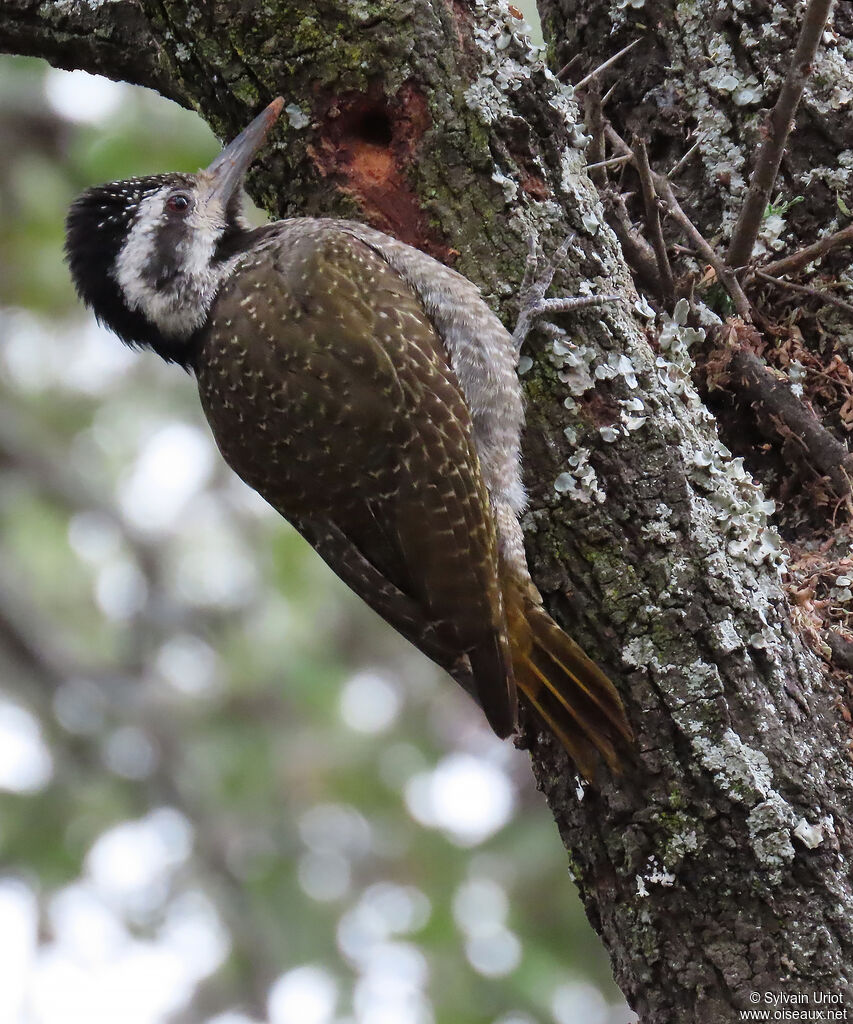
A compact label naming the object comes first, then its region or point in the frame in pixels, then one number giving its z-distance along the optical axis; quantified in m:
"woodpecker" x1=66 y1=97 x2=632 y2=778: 5.58
